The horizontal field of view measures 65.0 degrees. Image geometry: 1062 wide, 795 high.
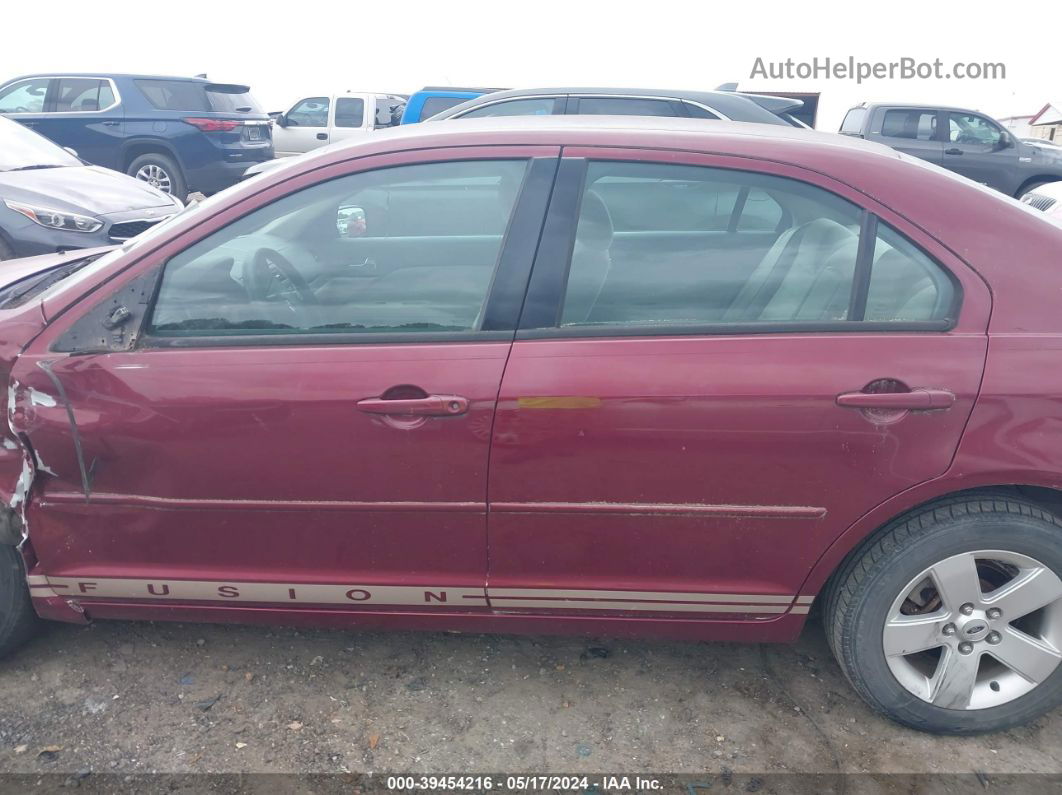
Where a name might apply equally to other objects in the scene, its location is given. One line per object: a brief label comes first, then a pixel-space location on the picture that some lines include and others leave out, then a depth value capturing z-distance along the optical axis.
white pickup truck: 16.70
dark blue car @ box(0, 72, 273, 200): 10.26
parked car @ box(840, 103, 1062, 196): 12.42
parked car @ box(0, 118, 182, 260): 5.49
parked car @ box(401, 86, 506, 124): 11.35
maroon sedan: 2.14
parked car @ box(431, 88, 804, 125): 7.57
